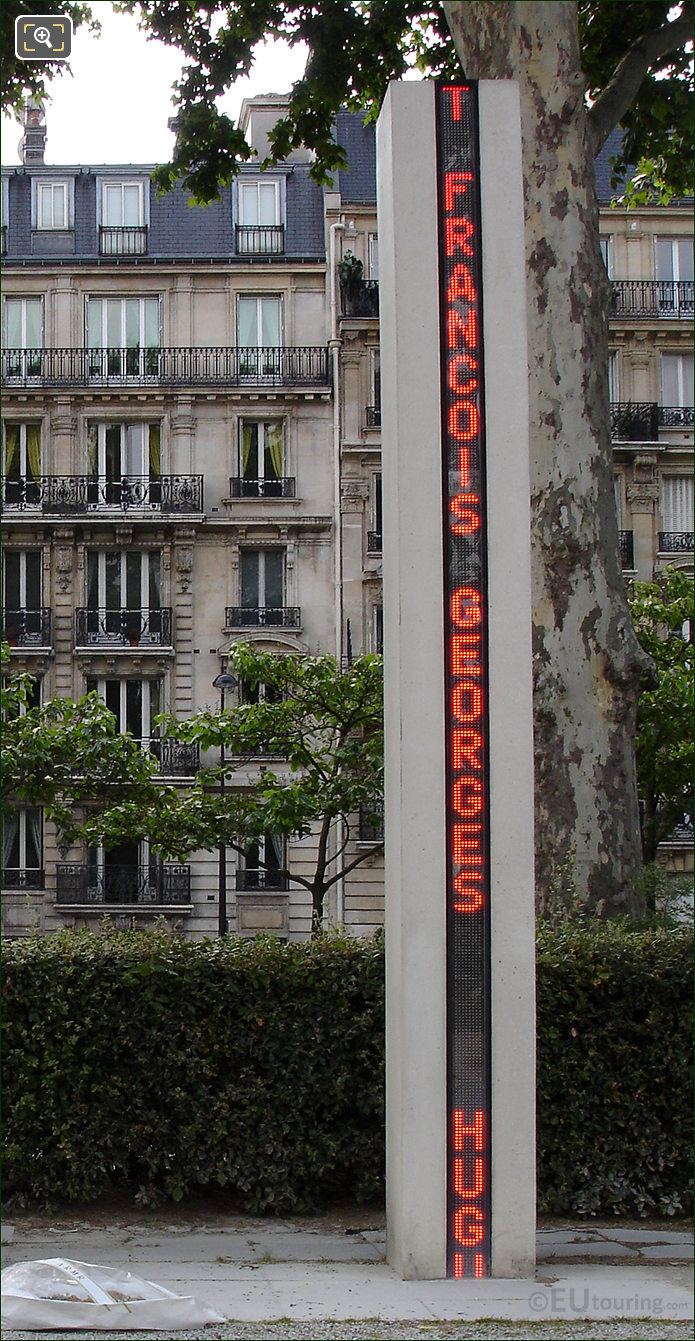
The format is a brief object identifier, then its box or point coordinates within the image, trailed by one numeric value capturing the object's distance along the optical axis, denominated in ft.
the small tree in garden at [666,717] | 81.82
